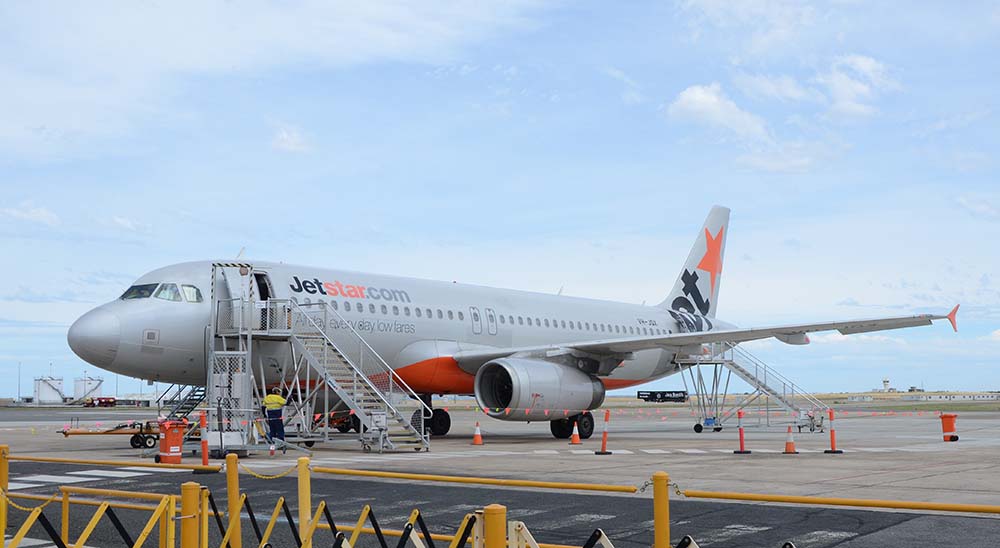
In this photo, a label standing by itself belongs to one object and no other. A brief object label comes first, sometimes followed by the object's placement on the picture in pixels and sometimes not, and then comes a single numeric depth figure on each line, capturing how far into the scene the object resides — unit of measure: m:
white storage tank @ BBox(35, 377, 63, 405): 98.88
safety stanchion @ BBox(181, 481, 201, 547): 6.32
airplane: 20.44
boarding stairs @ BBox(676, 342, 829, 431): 31.50
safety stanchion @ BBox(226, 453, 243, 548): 7.07
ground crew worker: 19.27
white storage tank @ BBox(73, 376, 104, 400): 100.94
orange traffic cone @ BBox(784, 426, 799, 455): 19.12
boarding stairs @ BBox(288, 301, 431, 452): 20.06
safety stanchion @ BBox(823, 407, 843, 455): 18.91
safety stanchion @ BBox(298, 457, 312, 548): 7.20
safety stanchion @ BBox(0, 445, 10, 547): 9.07
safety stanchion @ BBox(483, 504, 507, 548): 5.08
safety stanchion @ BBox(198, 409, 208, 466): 16.67
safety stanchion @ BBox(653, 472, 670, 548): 5.44
